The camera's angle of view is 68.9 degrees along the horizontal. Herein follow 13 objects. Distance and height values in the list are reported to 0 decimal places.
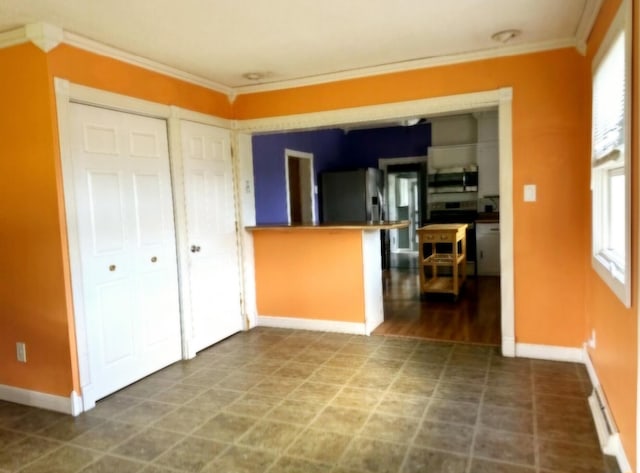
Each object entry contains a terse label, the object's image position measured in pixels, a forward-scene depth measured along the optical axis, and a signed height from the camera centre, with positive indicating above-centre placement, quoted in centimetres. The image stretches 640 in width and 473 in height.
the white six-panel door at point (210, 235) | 379 -16
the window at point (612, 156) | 184 +21
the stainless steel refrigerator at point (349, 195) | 711 +23
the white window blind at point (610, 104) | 209 +48
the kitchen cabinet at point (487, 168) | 666 +52
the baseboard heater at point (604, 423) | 213 -110
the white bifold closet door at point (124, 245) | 291 -17
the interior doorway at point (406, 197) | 784 +18
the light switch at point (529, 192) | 334 +7
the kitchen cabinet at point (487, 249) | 655 -64
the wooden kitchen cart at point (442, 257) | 521 -61
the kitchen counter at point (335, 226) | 407 -14
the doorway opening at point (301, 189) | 702 +36
